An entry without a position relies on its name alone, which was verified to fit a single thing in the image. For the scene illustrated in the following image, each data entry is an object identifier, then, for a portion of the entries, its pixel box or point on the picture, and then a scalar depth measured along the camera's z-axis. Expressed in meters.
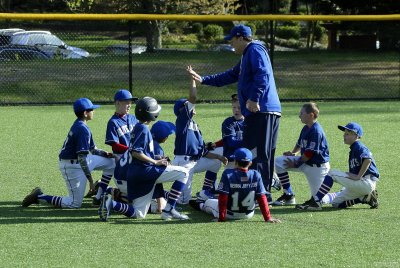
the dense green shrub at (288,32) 80.31
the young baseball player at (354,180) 17.66
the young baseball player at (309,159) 18.48
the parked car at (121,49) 47.47
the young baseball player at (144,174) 16.72
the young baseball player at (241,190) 16.45
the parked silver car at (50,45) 47.56
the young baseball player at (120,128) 18.97
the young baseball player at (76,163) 18.05
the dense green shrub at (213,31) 74.81
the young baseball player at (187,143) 18.45
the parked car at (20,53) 43.91
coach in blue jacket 17.78
